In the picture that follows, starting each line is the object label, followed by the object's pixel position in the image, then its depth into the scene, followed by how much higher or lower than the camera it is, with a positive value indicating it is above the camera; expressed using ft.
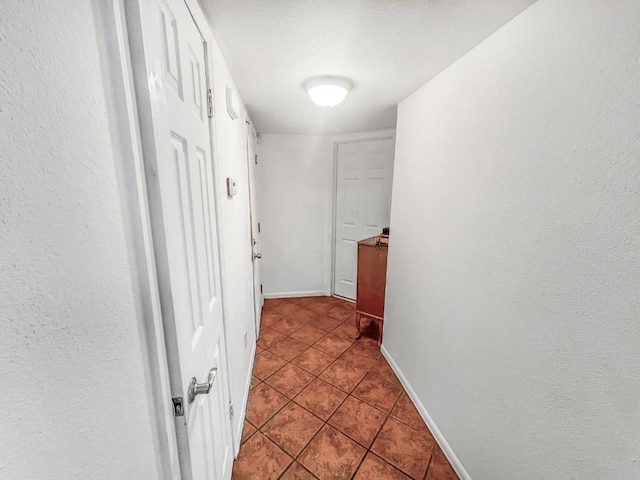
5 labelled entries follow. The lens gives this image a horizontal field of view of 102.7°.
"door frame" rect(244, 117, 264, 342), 6.92 +0.22
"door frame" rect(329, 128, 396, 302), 9.05 +1.88
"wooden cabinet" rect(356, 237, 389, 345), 7.43 -2.36
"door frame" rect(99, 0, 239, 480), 1.50 -0.10
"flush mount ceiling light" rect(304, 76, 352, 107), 4.76 +2.09
